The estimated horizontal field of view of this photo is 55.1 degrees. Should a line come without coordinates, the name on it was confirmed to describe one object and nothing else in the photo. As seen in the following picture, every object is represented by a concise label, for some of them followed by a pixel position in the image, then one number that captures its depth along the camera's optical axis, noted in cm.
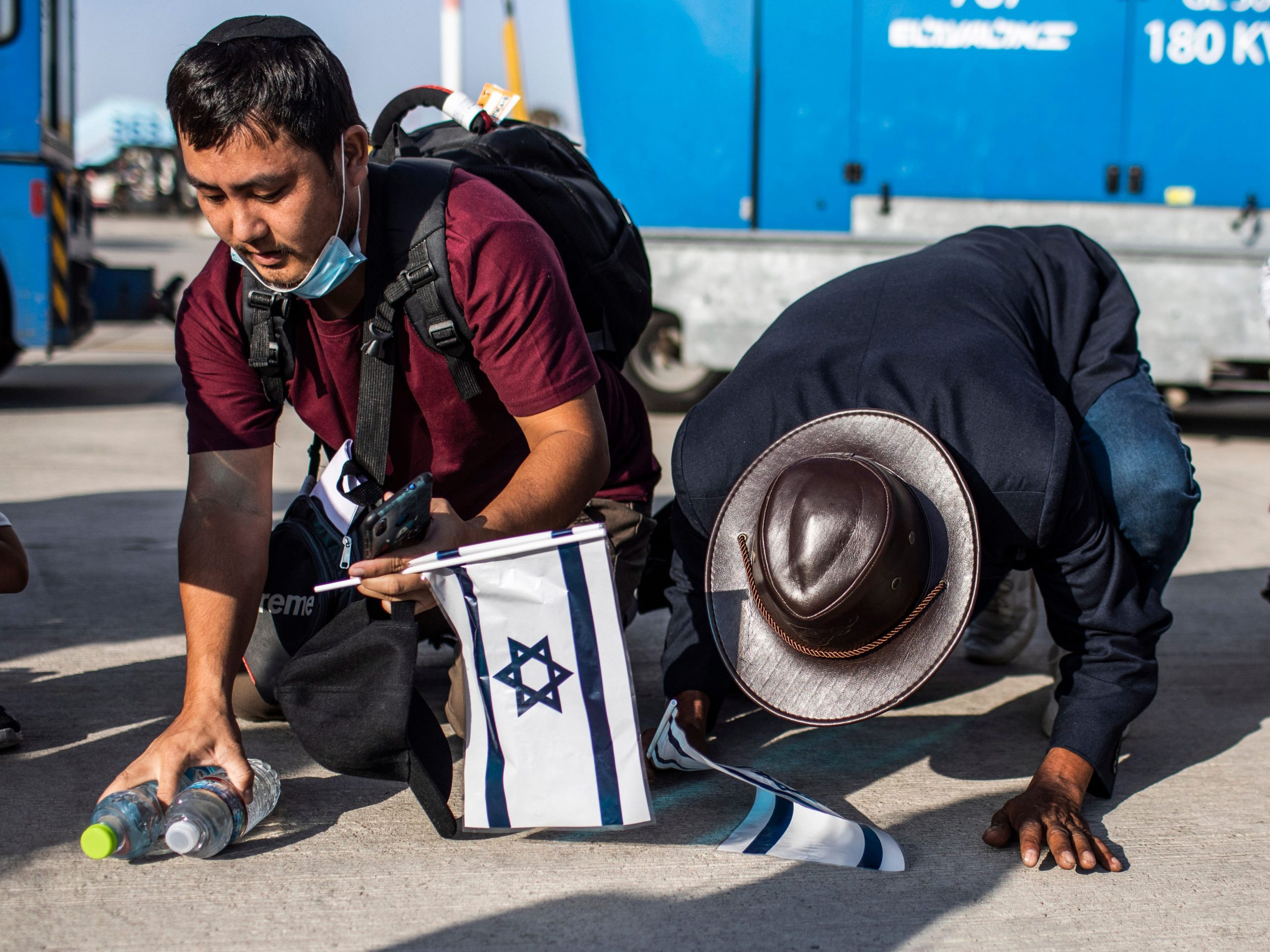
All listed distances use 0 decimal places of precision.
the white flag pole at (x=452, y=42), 1230
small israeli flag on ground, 196
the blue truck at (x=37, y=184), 635
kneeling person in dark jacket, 203
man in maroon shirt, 188
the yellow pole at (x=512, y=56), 961
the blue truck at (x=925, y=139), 624
